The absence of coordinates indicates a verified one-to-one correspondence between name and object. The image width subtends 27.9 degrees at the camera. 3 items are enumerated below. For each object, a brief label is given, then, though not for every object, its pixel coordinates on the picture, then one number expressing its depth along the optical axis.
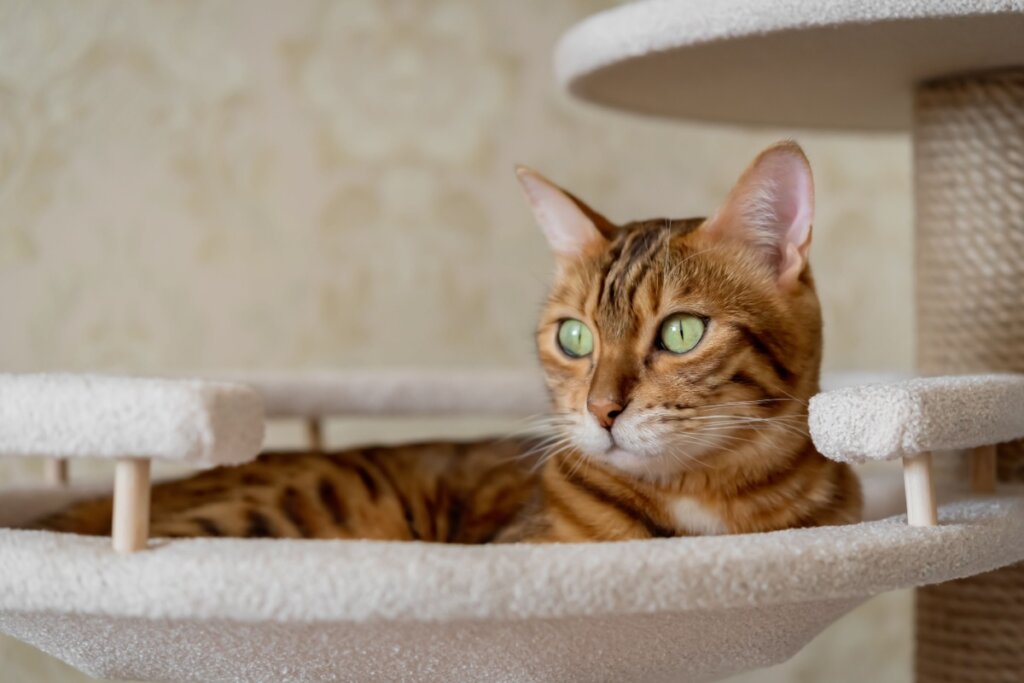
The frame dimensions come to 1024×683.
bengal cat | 0.61
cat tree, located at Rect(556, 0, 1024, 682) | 0.68
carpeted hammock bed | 0.51
